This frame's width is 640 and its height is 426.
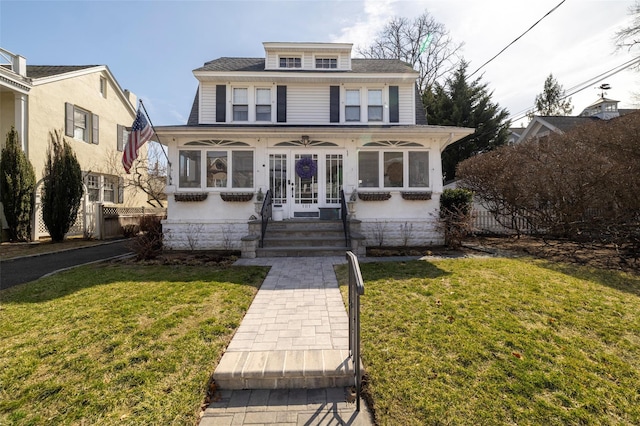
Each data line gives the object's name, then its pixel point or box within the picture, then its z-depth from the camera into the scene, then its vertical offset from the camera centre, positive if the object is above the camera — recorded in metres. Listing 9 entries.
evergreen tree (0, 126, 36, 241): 10.39 +0.99
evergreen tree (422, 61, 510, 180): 20.33 +7.18
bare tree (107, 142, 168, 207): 16.02 +2.59
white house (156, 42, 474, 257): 9.03 +1.20
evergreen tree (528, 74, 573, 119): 28.98 +11.58
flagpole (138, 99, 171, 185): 8.53 +2.63
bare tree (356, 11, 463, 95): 22.91 +13.70
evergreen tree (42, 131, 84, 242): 10.91 +0.88
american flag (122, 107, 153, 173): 8.43 +2.30
